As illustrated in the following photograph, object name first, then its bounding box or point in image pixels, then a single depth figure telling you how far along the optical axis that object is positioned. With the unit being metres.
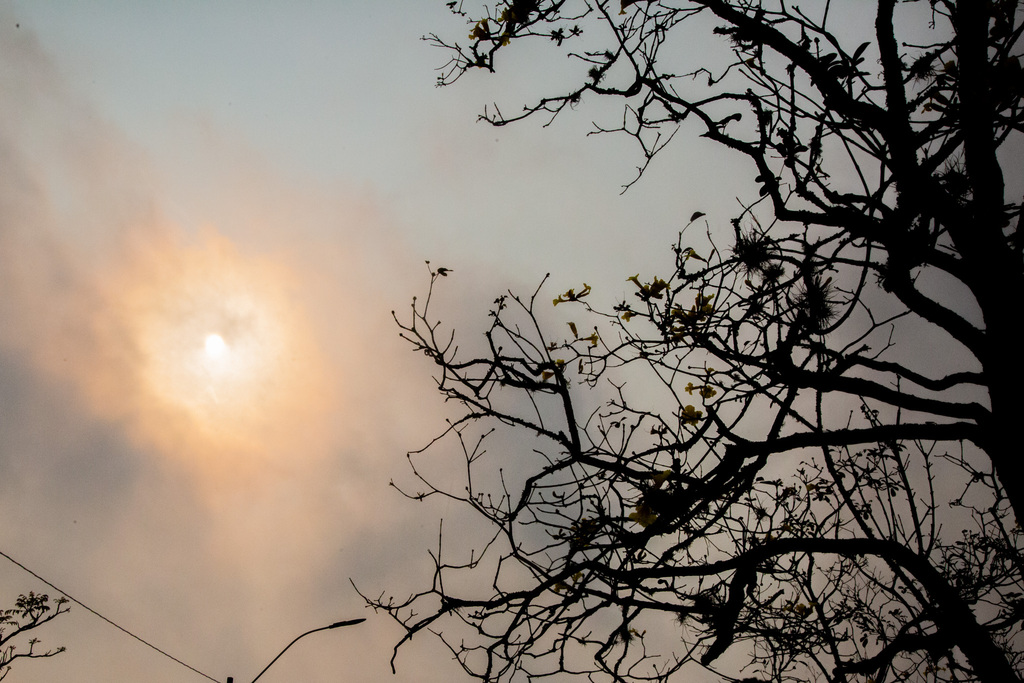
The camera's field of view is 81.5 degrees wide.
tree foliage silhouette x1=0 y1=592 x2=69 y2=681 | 14.22
